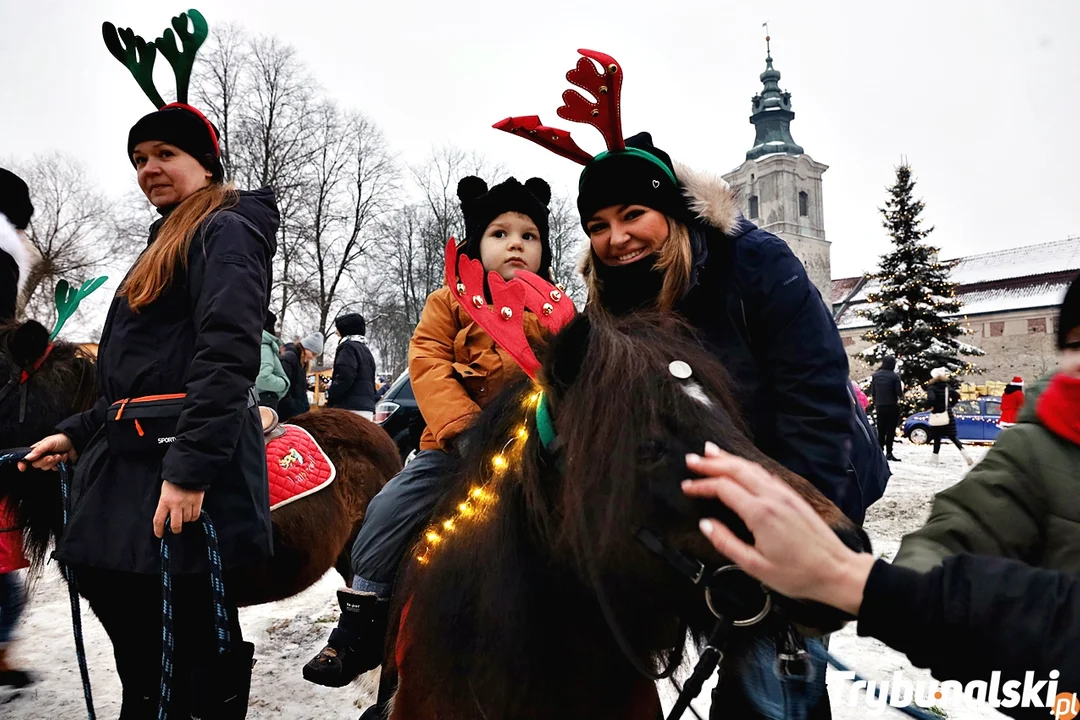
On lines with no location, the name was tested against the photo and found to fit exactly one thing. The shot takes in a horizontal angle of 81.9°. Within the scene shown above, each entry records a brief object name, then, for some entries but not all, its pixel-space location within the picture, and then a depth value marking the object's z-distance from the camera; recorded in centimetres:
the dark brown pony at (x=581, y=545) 131
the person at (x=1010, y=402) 1147
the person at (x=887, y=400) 1340
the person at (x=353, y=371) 786
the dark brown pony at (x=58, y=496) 302
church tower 5953
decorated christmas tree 2573
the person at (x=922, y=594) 91
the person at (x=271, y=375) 580
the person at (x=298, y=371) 769
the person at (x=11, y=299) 317
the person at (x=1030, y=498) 128
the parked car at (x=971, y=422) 1852
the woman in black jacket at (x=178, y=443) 200
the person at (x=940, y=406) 1291
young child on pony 238
